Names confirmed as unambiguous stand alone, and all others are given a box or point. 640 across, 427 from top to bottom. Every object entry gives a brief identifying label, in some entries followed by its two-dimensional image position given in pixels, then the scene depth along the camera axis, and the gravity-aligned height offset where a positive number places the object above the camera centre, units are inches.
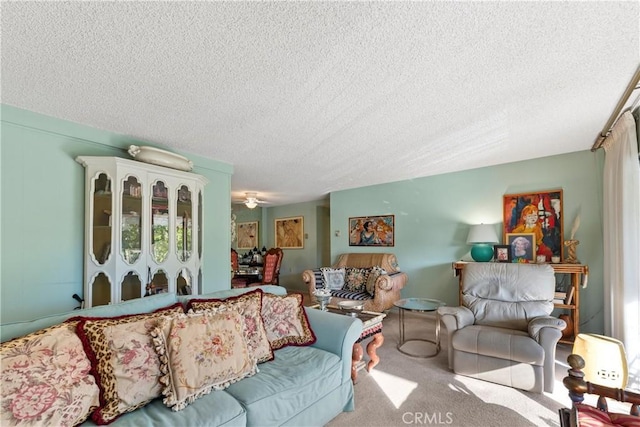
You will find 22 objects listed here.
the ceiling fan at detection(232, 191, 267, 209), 230.2 +15.0
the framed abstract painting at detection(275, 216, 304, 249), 291.4 -16.7
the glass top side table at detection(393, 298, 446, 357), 118.6 -39.3
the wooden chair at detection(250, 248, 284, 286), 223.3 -38.5
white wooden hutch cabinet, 96.5 -5.0
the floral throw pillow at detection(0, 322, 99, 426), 42.5 -26.1
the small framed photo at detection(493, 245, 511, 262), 154.3 -20.3
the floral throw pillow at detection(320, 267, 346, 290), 192.7 -41.9
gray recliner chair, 89.4 -39.4
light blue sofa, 52.4 -36.8
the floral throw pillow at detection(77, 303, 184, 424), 51.3 -27.7
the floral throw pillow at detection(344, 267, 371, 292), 185.4 -41.7
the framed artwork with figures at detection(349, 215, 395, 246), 206.4 -10.7
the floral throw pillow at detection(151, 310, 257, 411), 55.7 -29.1
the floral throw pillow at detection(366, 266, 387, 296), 174.7 -38.2
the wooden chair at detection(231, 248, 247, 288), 217.7 -49.8
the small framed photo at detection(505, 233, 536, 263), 150.0 -16.4
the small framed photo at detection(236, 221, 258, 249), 329.7 -20.8
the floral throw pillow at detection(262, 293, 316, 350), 80.7 -30.9
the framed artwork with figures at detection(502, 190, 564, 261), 144.9 -1.2
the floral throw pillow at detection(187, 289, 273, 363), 72.0 -26.4
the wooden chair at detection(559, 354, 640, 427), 47.6 -31.1
